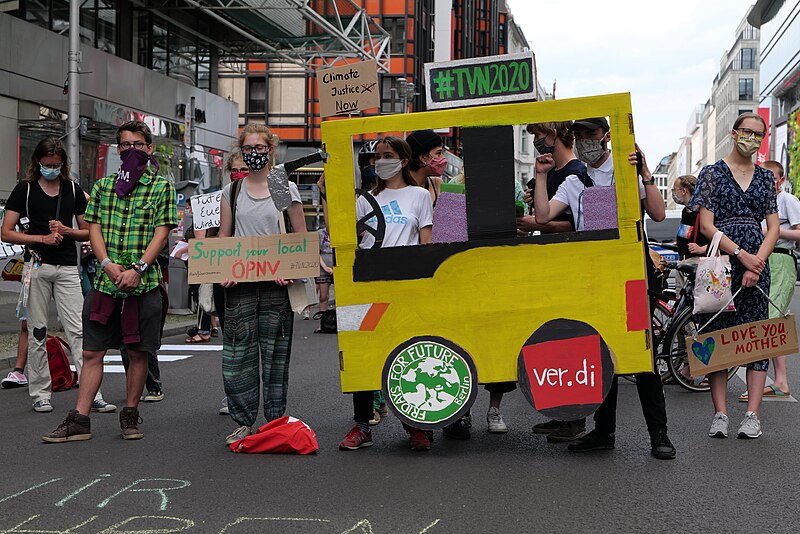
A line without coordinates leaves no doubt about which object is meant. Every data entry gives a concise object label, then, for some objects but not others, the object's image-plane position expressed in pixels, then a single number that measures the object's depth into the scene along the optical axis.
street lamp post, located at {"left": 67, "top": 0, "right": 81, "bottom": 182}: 15.79
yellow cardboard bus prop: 5.88
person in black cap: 6.00
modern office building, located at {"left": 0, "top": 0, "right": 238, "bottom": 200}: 18.06
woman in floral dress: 6.70
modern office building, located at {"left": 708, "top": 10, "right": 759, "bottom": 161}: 137.50
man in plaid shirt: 6.59
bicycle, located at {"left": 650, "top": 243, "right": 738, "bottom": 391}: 8.62
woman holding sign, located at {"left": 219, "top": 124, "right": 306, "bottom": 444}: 6.46
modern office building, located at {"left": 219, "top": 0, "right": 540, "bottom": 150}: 51.16
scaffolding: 24.56
